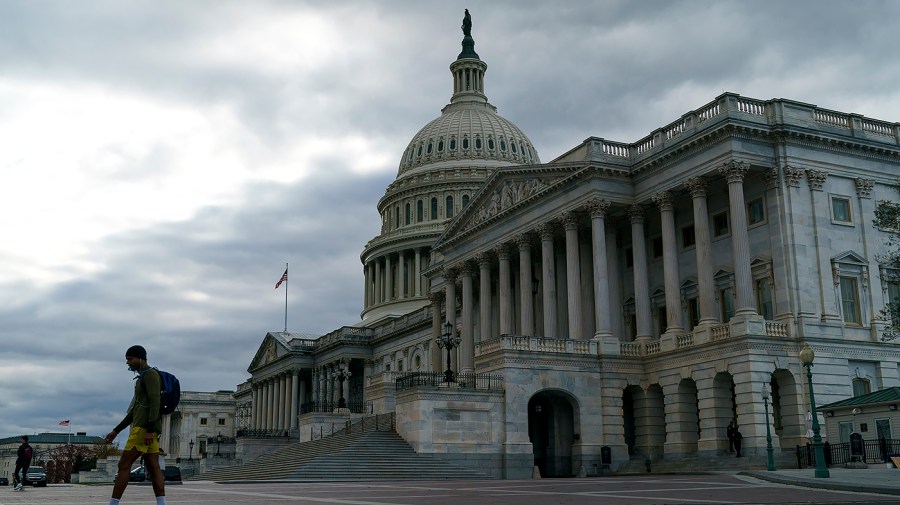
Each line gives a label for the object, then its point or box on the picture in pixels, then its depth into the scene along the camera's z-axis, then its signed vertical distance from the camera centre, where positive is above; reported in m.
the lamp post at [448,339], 54.52 +6.36
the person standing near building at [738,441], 46.38 +0.36
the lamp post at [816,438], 32.03 +0.31
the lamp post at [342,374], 84.19 +7.51
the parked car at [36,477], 57.73 -1.07
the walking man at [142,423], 14.84 +0.54
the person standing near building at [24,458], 37.44 +0.09
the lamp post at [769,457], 40.47 -0.37
